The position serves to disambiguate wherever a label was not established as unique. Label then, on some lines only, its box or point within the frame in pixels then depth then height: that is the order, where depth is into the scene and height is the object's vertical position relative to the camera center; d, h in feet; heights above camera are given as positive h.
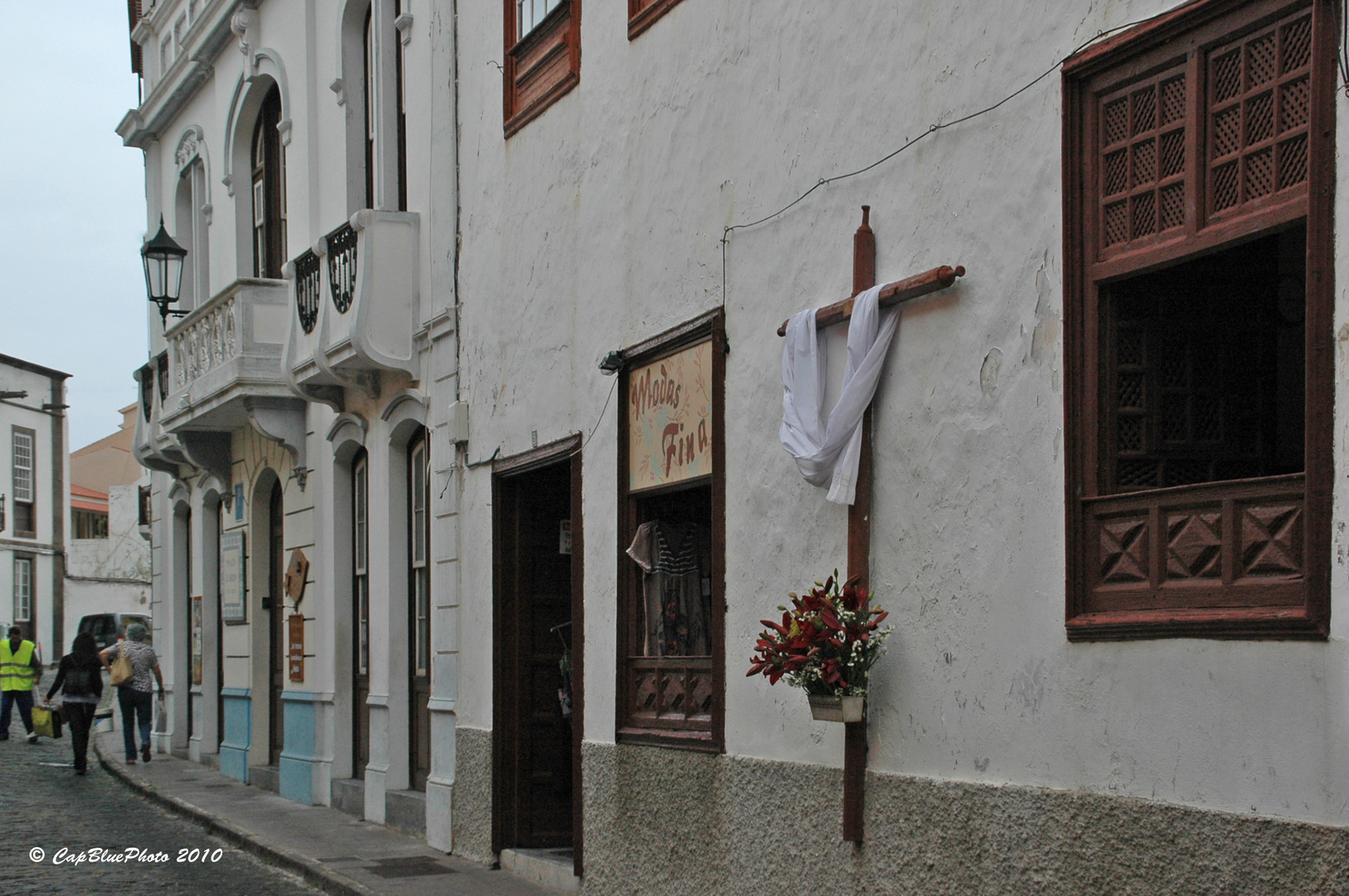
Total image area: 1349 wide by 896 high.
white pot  24.64 -1.63
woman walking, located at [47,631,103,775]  68.03 -3.83
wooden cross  24.98 +1.13
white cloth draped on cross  25.29 +3.12
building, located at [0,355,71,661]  164.04 +9.61
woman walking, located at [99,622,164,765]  68.90 -3.27
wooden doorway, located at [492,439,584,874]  40.63 -1.45
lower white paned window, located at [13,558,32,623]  164.86 +0.63
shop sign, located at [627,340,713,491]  31.68 +3.46
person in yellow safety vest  83.15 -3.99
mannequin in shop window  33.91 +0.21
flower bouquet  24.64 -0.80
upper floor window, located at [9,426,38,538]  166.30 +11.05
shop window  31.27 +1.18
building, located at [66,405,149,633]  179.83 +4.90
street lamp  67.51 +13.05
